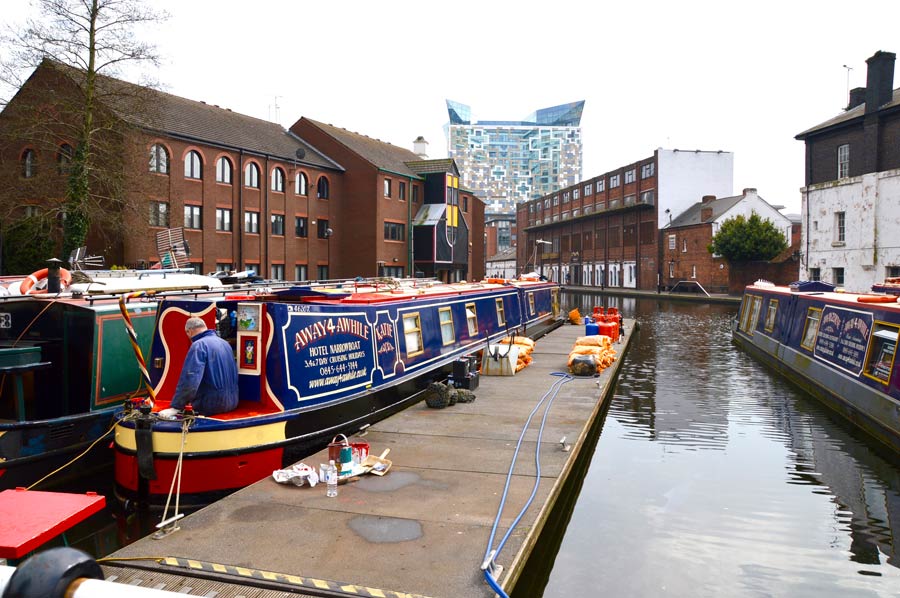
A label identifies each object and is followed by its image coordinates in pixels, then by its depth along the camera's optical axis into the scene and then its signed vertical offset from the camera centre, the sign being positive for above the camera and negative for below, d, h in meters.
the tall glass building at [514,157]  184.88 +33.43
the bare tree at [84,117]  20.41 +5.22
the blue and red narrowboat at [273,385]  7.36 -1.63
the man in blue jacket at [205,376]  7.59 -1.22
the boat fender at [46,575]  1.46 -0.69
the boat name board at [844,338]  12.48 -1.35
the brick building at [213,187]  22.22 +3.91
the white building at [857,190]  30.88 +4.22
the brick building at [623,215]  58.09 +5.88
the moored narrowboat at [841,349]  11.02 -1.69
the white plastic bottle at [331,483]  6.58 -2.14
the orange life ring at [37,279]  9.91 -0.12
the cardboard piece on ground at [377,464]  7.38 -2.21
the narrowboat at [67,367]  8.38 -1.32
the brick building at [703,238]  51.16 +2.95
